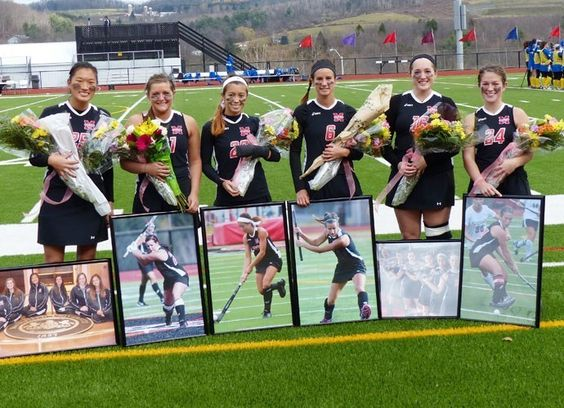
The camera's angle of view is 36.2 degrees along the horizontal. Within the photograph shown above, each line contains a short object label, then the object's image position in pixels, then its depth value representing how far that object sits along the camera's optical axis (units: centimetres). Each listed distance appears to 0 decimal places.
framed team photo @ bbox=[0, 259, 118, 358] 498
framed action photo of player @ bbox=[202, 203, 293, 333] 521
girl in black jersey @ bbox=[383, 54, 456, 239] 549
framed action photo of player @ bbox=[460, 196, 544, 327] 518
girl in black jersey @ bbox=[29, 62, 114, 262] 521
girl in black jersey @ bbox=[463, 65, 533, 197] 529
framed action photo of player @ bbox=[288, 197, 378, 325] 532
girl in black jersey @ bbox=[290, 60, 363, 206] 545
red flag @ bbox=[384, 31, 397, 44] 5040
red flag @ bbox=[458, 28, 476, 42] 4875
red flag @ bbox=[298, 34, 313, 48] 4833
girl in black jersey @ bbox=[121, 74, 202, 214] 530
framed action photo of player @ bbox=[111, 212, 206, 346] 509
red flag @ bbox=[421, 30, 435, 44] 4631
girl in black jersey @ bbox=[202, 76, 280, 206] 545
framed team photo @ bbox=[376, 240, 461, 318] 543
